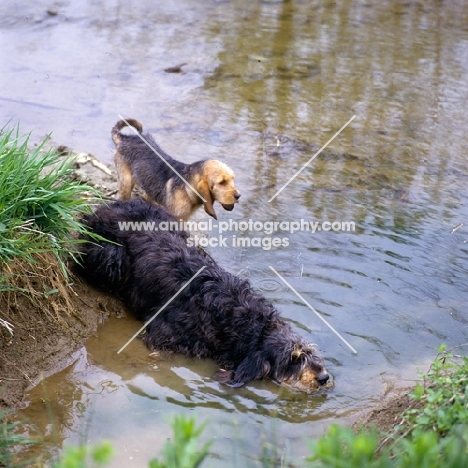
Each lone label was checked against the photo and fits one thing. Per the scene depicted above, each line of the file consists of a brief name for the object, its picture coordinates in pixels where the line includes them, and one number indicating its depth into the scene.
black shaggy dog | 4.82
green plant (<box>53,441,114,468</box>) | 1.72
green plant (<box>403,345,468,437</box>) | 2.96
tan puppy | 6.51
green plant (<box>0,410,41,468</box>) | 3.13
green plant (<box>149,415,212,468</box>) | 1.89
